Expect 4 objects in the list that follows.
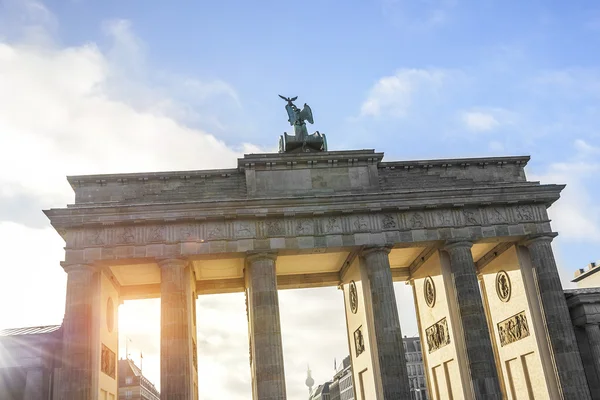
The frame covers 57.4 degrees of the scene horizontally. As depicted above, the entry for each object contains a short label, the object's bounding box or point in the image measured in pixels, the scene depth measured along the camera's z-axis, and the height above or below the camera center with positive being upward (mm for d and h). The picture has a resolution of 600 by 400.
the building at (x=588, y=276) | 45762 +9456
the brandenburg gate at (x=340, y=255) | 27031 +8501
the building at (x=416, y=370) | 100750 +7148
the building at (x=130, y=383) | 93000 +9289
